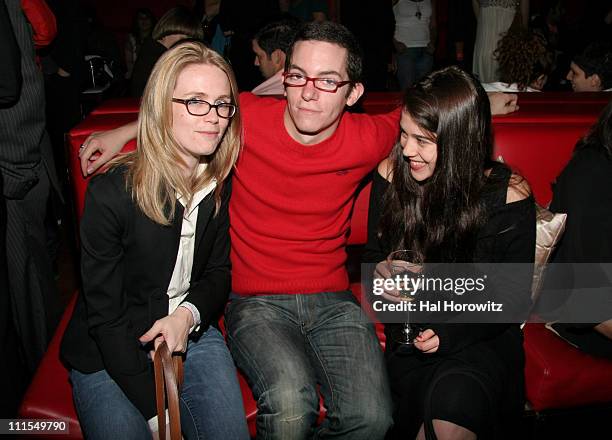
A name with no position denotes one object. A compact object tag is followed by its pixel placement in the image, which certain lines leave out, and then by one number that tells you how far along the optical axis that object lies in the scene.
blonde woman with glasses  1.68
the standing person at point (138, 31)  7.69
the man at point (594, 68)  3.67
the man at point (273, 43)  3.64
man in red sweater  1.92
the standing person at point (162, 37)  3.96
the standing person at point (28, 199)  2.19
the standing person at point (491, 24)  5.38
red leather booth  1.91
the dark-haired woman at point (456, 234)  1.78
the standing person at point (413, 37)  5.77
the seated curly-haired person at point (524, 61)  3.47
